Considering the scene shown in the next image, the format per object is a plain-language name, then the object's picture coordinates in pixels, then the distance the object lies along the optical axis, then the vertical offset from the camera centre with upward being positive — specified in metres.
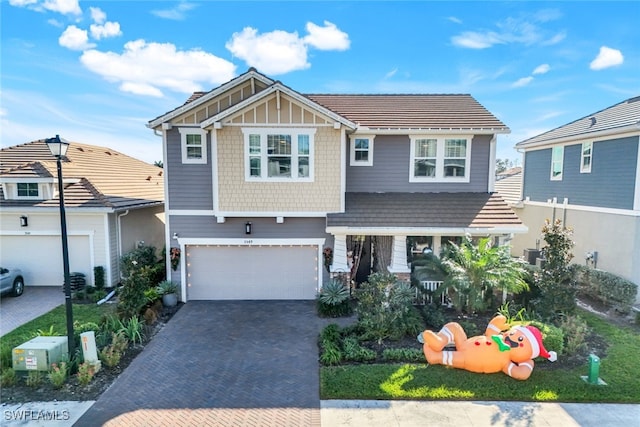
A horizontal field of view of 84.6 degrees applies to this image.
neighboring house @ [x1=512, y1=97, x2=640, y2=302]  11.95 +0.12
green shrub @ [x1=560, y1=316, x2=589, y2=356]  8.39 -3.64
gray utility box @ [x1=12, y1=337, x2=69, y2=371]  7.39 -3.67
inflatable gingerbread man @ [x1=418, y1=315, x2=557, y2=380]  7.50 -3.54
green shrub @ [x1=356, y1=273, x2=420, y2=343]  9.13 -3.31
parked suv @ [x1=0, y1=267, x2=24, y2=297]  12.34 -3.57
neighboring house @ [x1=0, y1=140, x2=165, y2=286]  13.47 -1.56
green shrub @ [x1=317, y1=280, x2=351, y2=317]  11.16 -3.68
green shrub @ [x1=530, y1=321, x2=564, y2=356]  8.22 -3.57
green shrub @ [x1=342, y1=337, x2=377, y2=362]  8.20 -3.94
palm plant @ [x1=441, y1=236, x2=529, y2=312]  10.11 -2.47
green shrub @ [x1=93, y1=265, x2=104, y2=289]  13.45 -3.53
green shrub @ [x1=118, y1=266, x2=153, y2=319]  9.98 -3.18
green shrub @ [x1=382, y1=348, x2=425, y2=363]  8.20 -3.97
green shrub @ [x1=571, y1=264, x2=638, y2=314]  11.38 -3.41
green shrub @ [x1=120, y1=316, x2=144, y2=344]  9.12 -3.85
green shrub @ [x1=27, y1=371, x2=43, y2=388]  7.16 -4.01
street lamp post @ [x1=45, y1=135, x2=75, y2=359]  7.16 -1.09
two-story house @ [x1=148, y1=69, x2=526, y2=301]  11.51 +0.01
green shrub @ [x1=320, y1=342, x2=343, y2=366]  8.07 -3.95
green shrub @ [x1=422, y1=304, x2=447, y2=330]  10.12 -3.84
